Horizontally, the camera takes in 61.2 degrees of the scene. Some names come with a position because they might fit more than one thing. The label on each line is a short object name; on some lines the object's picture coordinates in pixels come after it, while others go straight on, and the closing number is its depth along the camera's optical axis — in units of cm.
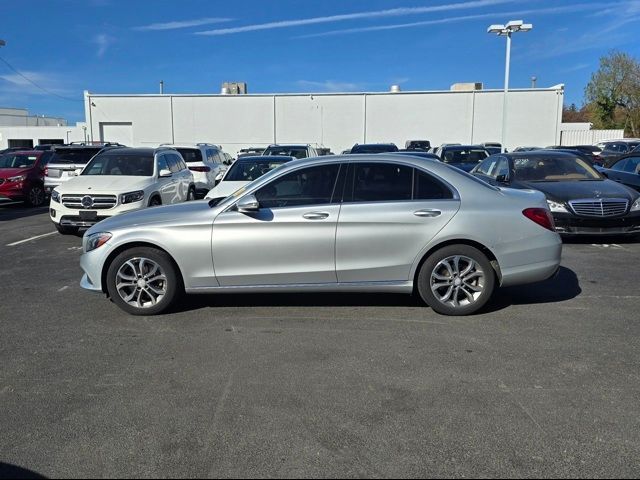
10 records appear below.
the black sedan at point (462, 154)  1754
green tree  5178
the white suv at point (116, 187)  961
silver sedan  531
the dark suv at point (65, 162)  1444
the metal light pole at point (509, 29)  2733
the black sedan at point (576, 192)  872
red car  1531
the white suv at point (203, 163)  1623
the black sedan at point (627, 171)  1115
